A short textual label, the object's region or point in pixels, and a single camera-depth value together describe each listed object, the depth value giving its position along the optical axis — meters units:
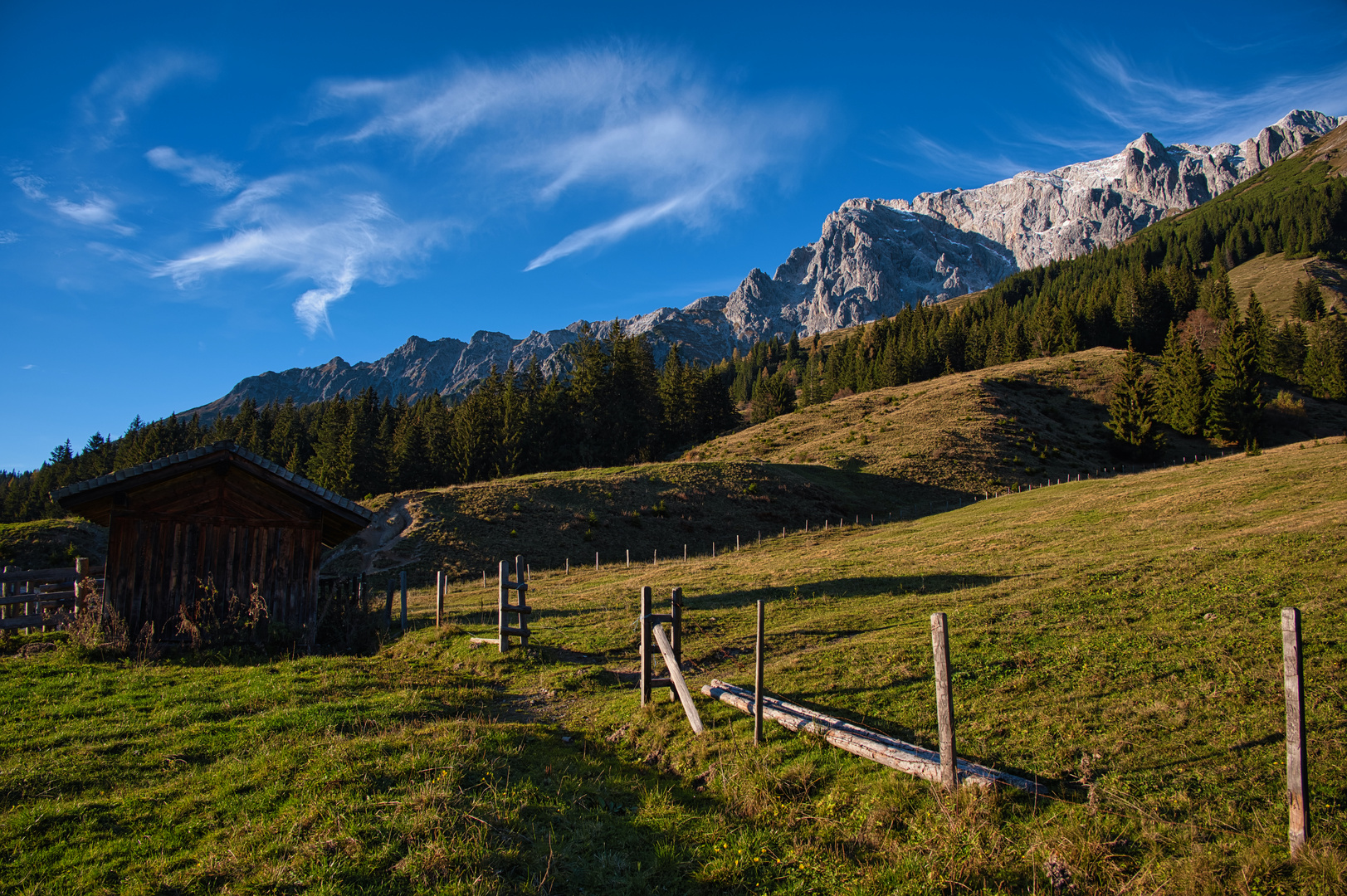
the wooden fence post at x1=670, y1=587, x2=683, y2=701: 11.79
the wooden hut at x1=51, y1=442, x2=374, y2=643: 15.84
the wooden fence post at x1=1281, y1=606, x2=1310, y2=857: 5.34
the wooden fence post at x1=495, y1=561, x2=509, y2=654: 15.09
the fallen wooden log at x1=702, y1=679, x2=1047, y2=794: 6.86
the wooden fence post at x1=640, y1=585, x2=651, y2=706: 11.24
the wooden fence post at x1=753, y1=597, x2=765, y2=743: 9.00
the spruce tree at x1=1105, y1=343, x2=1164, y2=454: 62.28
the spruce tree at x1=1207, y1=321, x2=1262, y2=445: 63.78
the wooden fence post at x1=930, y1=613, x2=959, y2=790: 6.83
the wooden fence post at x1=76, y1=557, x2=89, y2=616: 16.85
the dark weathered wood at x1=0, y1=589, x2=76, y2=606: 16.02
